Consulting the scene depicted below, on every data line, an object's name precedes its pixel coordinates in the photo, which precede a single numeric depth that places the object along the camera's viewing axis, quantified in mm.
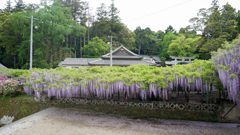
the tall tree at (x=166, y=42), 33450
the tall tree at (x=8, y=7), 31225
